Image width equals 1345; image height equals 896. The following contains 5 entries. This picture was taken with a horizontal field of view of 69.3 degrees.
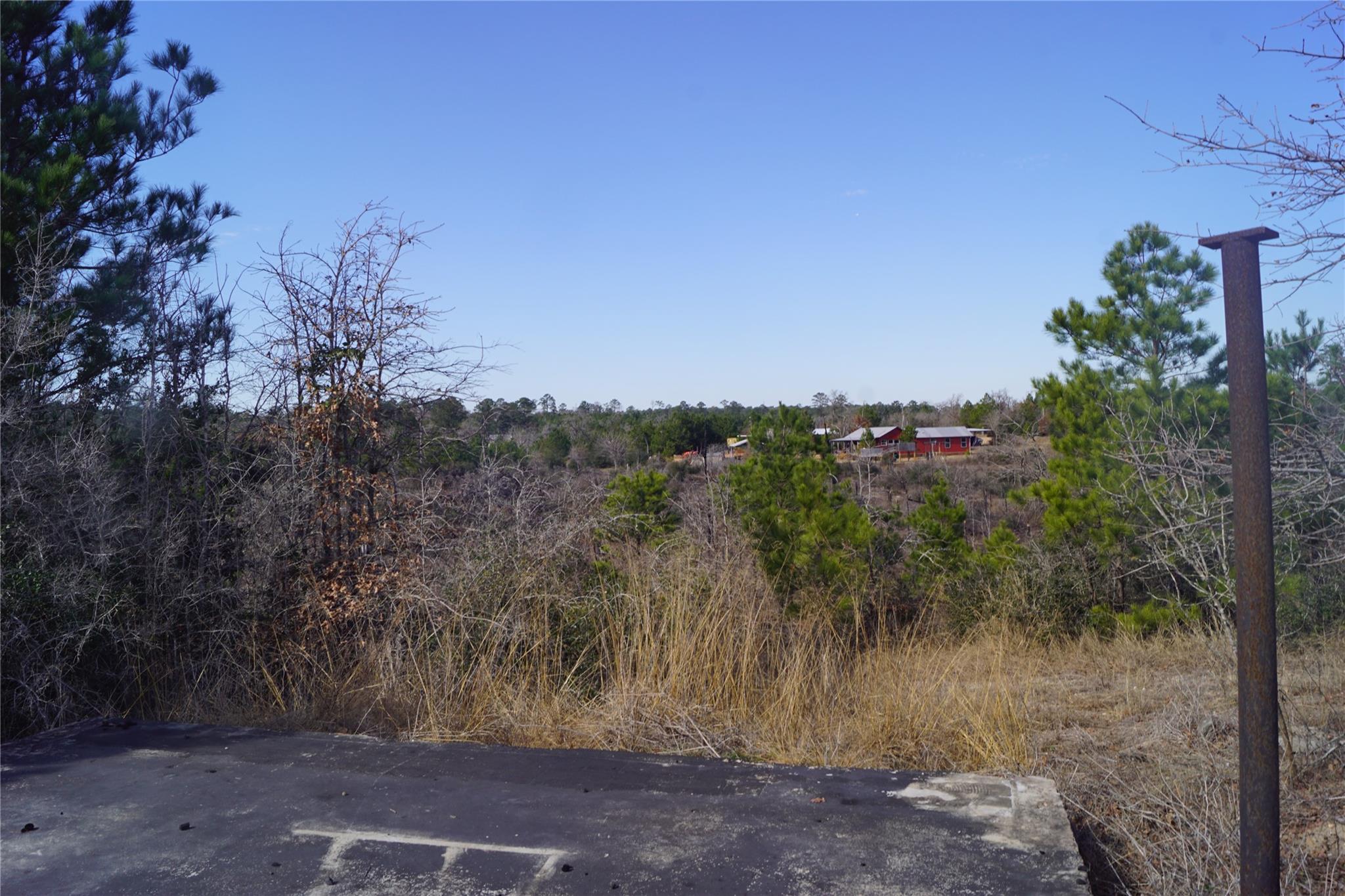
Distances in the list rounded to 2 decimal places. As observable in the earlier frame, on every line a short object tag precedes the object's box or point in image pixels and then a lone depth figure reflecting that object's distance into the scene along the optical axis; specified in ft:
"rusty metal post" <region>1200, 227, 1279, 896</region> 8.01
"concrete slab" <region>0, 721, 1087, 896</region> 10.07
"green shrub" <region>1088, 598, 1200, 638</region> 40.11
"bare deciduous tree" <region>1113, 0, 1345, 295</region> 12.92
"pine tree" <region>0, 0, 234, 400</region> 22.71
